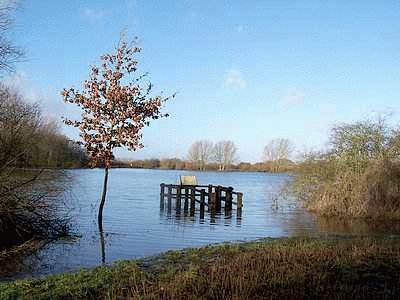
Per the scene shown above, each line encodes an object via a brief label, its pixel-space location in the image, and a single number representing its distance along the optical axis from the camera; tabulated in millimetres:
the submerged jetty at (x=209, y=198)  28119
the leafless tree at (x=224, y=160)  112812
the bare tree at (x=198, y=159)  110938
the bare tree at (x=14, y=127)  14250
